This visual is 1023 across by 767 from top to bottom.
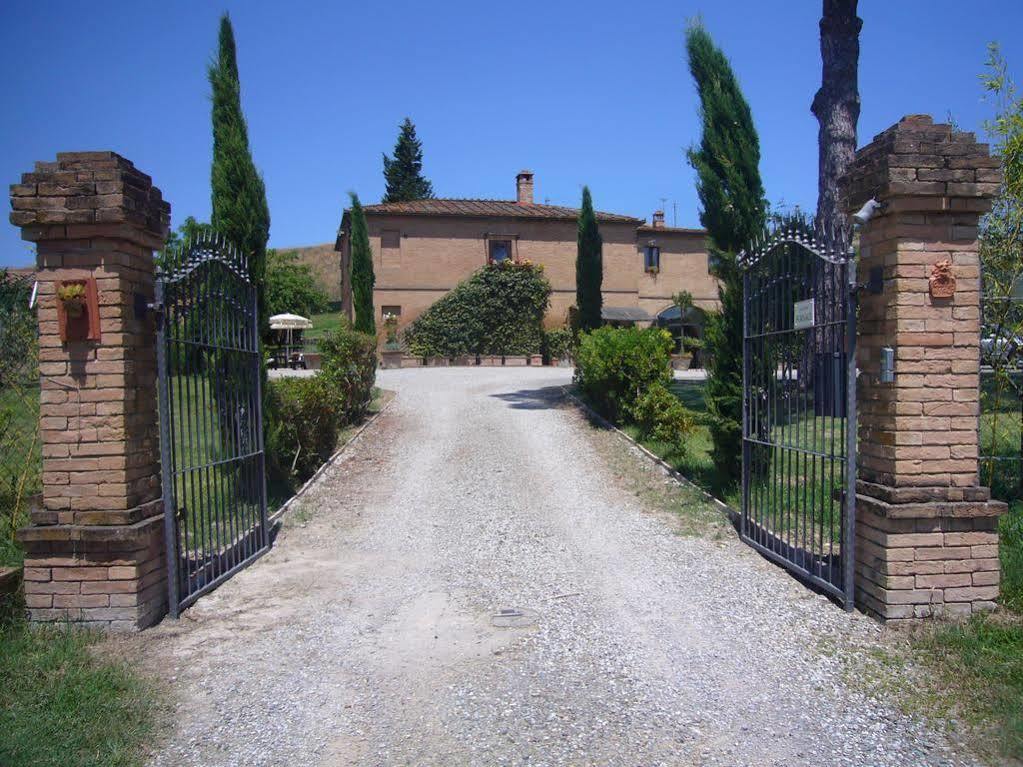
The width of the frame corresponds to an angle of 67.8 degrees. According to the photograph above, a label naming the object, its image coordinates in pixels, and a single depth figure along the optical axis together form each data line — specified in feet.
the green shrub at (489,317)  97.14
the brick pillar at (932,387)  16.34
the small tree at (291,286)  151.03
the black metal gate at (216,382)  17.71
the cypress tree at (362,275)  68.97
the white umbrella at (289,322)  93.09
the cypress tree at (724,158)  34.63
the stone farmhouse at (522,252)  98.07
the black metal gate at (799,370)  17.42
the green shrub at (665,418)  34.55
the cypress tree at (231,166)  28.63
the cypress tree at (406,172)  172.04
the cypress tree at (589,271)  61.72
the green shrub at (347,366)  40.78
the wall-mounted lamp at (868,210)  16.66
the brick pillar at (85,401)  16.34
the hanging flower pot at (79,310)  16.26
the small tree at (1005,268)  20.76
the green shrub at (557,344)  97.66
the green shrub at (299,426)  29.96
